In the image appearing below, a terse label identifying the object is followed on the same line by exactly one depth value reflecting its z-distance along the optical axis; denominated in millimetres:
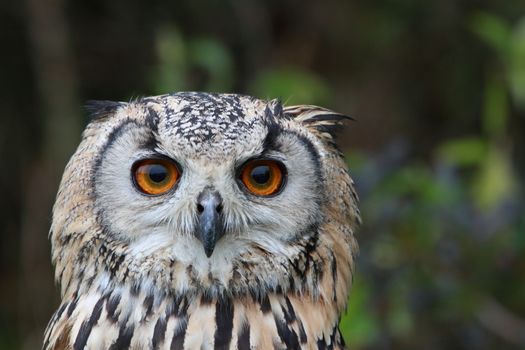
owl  4059
